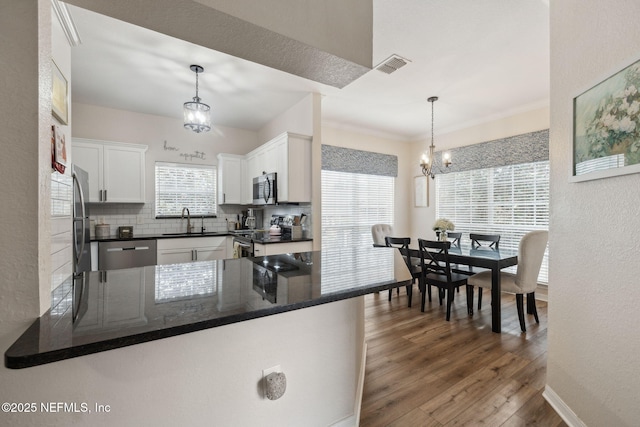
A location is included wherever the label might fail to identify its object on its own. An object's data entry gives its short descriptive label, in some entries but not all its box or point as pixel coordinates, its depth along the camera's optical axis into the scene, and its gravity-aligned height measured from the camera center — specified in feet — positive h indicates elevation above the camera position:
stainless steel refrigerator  6.65 -0.27
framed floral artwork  4.06 +1.44
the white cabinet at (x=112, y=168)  11.51 +1.91
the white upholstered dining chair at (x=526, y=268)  9.07 -1.88
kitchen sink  13.14 -1.09
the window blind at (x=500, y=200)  12.59 +0.65
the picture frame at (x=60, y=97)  5.15 +2.30
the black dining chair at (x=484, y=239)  12.50 -1.22
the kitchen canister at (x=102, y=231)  11.99 -0.87
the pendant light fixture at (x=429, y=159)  12.15 +2.40
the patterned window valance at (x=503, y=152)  12.38 +3.05
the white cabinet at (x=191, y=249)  12.37 -1.78
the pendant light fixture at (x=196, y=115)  8.69 +3.09
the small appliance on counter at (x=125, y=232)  12.68 -0.96
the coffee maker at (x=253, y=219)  15.52 -0.42
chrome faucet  14.38 -0.49
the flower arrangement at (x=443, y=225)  12.17 -0.55
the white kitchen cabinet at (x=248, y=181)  14.96 +1.73
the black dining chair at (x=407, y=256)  11.48 -1.85
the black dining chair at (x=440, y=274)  10.10 -2.45
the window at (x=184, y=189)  14.05 +1.19
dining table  9.13 -1.74
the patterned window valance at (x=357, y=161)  15.53 +3.10
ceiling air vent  8.89 +5.01
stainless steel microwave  12.14 +1.06
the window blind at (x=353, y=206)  15.79 +0.40
